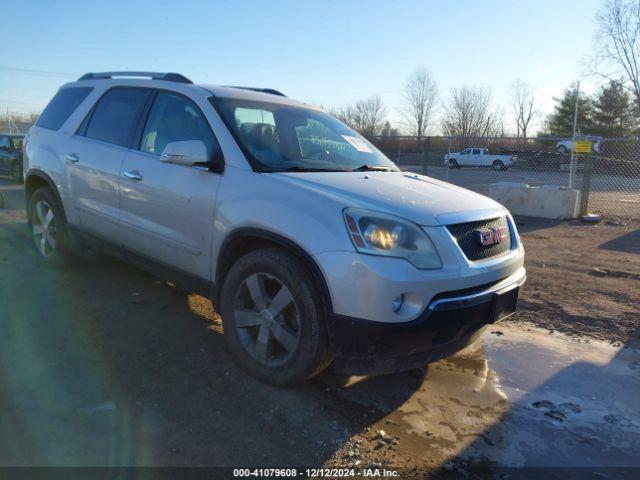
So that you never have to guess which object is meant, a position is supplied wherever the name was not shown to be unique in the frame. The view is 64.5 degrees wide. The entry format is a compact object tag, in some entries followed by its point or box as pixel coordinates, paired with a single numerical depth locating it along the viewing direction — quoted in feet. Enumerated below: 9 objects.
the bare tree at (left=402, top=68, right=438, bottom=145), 203.31
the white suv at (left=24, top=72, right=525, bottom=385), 9.01
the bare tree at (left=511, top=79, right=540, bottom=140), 240.32
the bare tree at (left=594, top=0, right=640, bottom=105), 116.78
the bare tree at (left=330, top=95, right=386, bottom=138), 178.70
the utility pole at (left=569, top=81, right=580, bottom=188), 39.57
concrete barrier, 35.40
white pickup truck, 83.73
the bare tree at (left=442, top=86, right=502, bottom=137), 196.13
